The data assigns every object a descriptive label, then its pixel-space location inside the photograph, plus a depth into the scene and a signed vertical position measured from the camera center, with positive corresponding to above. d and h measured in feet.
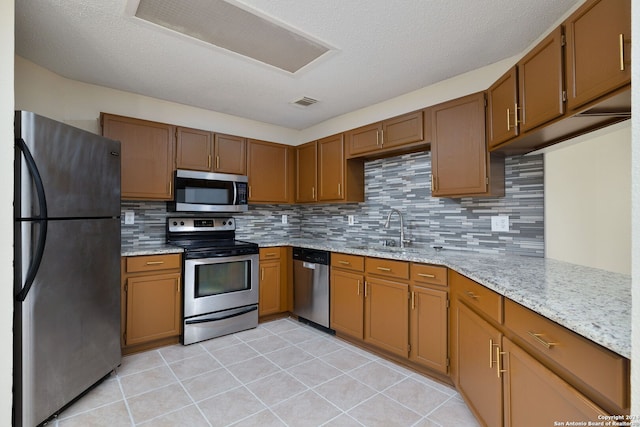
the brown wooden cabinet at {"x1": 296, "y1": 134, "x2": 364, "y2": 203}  11.14 +1.57
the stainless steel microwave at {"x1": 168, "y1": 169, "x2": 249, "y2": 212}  10.17 +0.79
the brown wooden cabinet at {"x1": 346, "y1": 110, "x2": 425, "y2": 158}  8.93 +2.49
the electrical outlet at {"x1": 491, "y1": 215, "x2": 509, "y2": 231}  7.82 -0.21
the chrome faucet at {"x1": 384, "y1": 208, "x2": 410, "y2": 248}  9.77 -0.35
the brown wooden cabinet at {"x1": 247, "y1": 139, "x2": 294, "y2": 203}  11.97 +1.75
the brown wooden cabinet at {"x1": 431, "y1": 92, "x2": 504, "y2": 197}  7.49 +1.57
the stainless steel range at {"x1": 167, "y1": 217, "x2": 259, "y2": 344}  9.51 -2.13
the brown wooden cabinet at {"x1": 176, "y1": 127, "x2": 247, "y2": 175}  10.34 +2.25
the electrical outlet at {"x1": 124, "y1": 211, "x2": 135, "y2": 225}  10.02 -0.07
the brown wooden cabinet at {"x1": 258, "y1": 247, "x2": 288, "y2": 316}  11.26 -2.49
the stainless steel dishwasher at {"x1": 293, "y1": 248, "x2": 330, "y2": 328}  10.34 -2.48
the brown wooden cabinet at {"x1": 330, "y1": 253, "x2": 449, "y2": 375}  7.33 -2.50
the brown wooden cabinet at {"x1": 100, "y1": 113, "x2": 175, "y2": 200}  9.22 +1.88
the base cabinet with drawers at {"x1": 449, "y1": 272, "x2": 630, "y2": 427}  2.81 -1.85
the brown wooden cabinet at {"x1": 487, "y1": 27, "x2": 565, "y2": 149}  4.91 +2.27
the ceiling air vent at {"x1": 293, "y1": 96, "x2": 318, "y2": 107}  10.53 +3.97
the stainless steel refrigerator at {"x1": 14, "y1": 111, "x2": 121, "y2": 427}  5.39 -0.99
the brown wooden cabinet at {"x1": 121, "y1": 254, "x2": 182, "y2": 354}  8.60 -2.51
